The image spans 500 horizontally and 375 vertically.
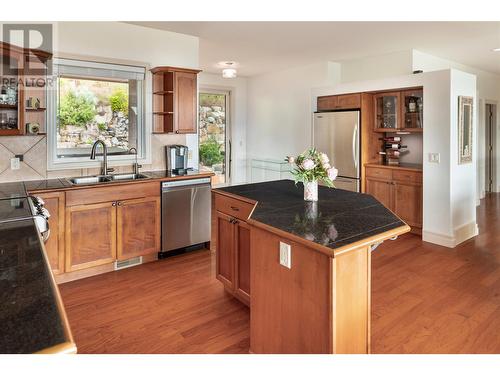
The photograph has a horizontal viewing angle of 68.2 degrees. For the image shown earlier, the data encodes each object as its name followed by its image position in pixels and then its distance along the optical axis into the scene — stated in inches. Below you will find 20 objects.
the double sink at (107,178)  144.6
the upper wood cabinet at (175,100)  160.9
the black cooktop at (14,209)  82.0
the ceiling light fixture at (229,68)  231.5
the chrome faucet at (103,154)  146.1
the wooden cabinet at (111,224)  129.3
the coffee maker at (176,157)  168.1
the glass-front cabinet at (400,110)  193.3
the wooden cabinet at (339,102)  208.5
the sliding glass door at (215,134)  293.4
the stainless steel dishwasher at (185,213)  150.7
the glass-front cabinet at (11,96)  124.3
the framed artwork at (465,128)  174.6
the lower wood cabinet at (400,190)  188.5
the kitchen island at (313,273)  66.6
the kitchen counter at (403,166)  191.3
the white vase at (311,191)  101.0
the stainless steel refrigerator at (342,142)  208.2
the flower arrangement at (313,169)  96.4
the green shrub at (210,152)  298.2
